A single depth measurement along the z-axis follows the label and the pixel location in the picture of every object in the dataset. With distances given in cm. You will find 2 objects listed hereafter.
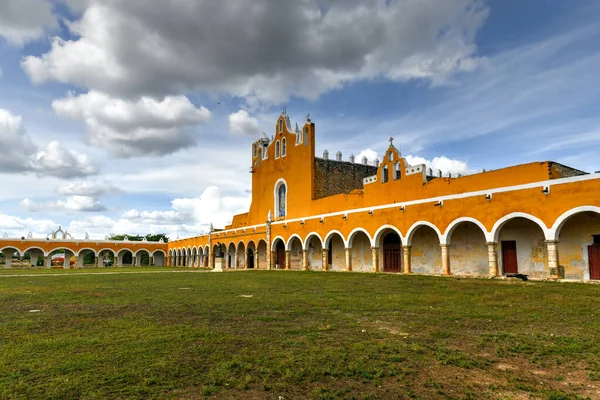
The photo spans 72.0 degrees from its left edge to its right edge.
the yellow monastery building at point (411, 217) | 1416
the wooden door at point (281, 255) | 3155
